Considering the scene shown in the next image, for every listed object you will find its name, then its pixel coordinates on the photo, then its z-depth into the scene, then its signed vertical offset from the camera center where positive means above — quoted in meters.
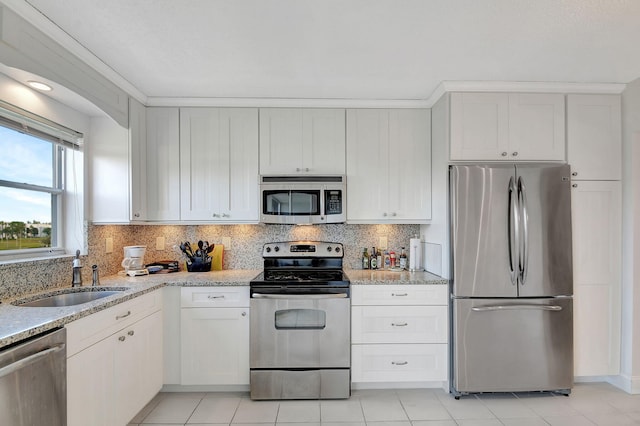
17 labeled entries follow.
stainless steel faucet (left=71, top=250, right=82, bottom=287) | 2.32 -0.42
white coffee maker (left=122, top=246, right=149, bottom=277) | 2.85 -0.42
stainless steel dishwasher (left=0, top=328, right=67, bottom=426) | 1.31 -0.72
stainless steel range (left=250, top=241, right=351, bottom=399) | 2.59 -0.99
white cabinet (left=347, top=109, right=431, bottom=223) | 3.01 +0.39
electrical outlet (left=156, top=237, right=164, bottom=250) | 3.29 -0.30
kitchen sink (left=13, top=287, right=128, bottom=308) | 2.08 -0.56
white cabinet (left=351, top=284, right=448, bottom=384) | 2.67 -0.96
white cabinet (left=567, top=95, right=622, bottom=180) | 2.70 +0.58
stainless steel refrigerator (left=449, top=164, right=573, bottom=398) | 2.56 -0.54
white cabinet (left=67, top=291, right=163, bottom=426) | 1.70 -0.89
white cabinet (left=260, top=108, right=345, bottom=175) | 2.99 +0.63
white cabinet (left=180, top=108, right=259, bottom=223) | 2.98 +0.42
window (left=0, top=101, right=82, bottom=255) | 2.08 +0.21
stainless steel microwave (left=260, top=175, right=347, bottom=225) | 2.95 +0.09
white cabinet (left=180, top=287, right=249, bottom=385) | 2.65 -1.00
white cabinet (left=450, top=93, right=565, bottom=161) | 2.65 +0.66
